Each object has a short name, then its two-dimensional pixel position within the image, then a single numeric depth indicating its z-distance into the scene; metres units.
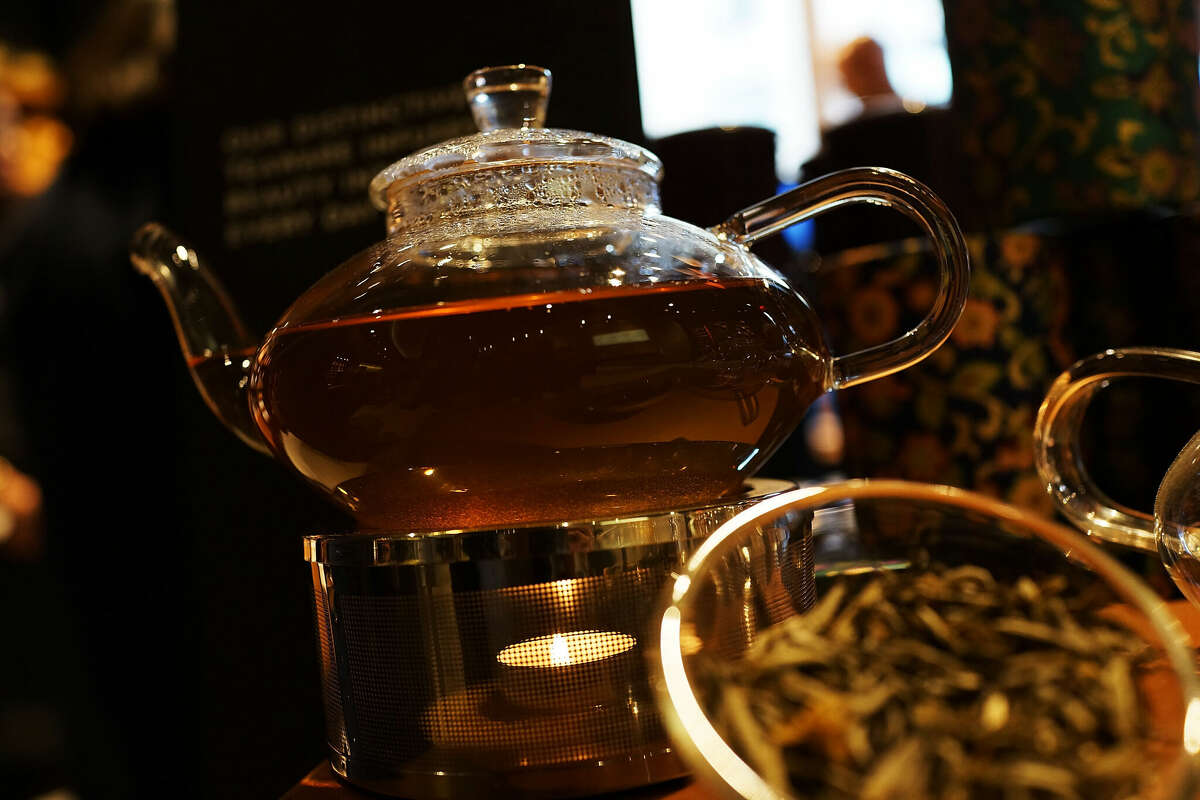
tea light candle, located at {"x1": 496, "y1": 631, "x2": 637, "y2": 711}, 0.51
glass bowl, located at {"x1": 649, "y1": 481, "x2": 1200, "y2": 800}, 0.33
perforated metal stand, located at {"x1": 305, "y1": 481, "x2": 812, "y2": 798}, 0.51
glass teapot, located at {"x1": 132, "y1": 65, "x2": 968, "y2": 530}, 0.54
